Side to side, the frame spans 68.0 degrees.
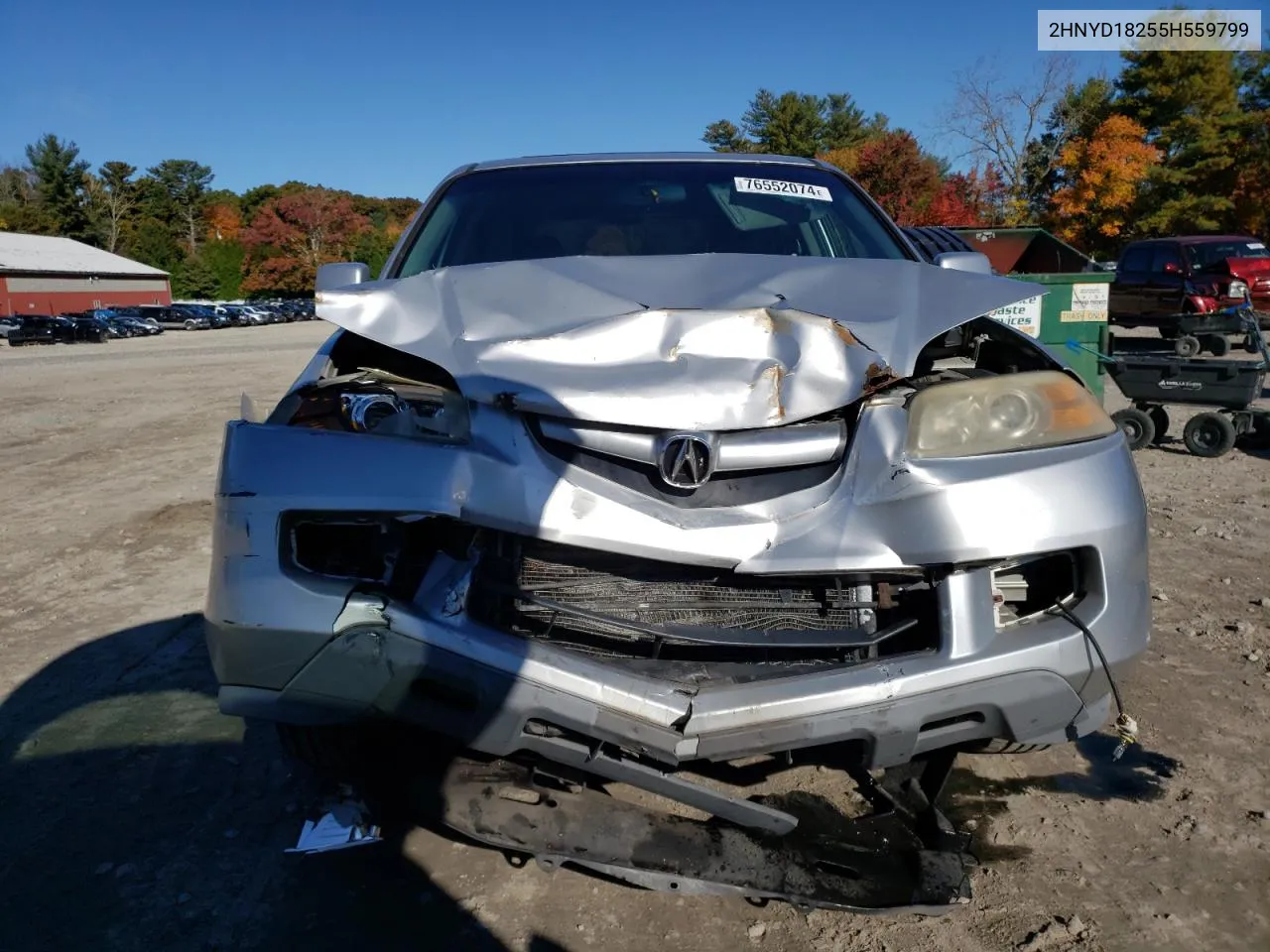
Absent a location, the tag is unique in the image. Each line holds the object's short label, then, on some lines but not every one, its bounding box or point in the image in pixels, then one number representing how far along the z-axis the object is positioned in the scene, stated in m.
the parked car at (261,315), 51.84
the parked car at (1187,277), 15.12
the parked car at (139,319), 41.62
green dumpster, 7.52
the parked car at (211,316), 48.34
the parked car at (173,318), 46.59
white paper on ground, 2.34
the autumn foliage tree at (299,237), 68.19
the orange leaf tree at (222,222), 84.70
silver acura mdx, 1.88
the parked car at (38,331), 34.78
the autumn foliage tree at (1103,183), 33.38
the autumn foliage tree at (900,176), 33.91
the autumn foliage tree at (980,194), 35.47
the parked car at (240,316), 50.38
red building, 52.69
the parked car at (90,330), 36.72
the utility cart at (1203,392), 7.15
